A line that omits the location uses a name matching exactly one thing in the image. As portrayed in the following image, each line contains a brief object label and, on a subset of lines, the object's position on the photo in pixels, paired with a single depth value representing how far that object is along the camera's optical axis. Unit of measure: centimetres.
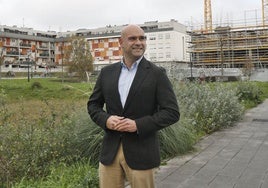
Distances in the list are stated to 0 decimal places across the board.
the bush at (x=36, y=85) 2988
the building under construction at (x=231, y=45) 7025
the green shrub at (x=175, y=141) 590
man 243
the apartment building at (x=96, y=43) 8425
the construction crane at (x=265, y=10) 9239
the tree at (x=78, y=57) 4181
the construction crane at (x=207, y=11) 10260
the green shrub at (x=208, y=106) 820
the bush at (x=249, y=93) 1488
